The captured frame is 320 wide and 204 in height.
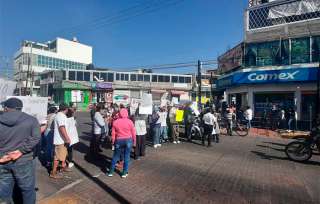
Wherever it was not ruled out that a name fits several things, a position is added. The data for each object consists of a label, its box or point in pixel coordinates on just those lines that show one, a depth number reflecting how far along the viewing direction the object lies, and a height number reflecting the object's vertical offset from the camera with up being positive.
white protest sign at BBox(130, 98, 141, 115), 8.28 -0.05
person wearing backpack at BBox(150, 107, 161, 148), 8.40 -0.92
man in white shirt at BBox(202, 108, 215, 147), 8.70 -0.79
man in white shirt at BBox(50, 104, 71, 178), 5.04 -0.91
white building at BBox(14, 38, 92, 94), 49.29 +12.38
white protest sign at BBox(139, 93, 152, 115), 7.74 -0.04
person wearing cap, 2.91 -0.69
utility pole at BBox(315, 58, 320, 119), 11.77 +0.47
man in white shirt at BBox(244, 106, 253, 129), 13.30 -0.68
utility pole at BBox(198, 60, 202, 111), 16.41 +2.83
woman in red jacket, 5.07 -0.86
